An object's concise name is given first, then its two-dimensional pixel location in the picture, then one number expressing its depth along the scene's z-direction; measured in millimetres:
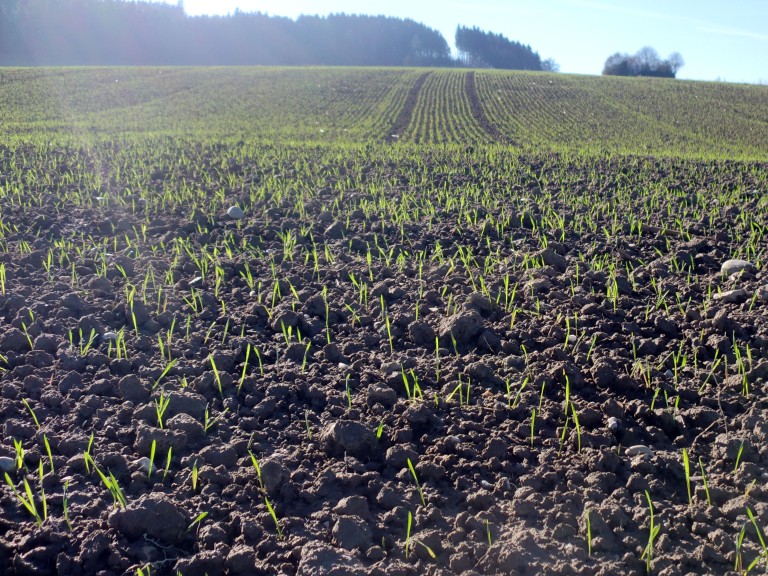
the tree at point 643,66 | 54844
